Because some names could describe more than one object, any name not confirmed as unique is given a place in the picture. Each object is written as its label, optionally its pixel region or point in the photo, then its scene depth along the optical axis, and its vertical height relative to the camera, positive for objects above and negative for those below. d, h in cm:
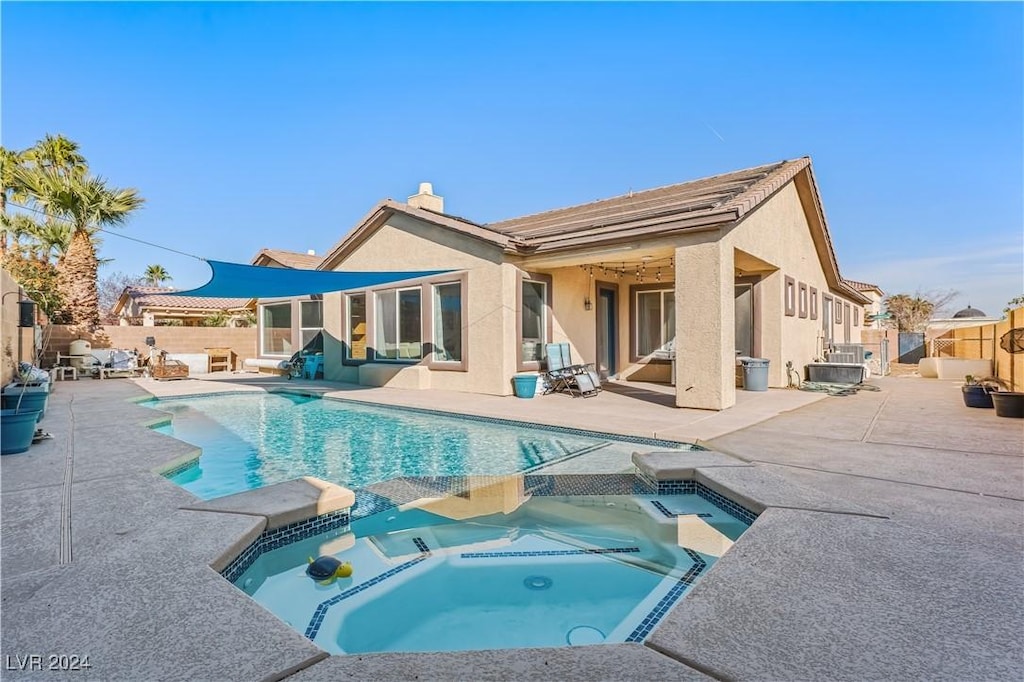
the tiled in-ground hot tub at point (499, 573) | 317 -178
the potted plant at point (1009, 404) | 851 -118
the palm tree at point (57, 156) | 1761 +651
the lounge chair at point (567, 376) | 1173 -91
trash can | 1239 -92
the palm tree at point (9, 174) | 1673 +552
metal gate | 2395 -57
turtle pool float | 374 -173
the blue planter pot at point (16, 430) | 610 -108
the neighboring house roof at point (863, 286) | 3070 +304
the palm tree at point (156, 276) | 4359 +567
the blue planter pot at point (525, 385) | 1164 -107
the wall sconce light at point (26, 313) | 1191 +69
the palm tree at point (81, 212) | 1677 +444
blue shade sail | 1032 +132
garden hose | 1261 -135
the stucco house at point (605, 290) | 955 +122
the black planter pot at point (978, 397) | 975 -120
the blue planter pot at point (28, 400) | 696 -81
